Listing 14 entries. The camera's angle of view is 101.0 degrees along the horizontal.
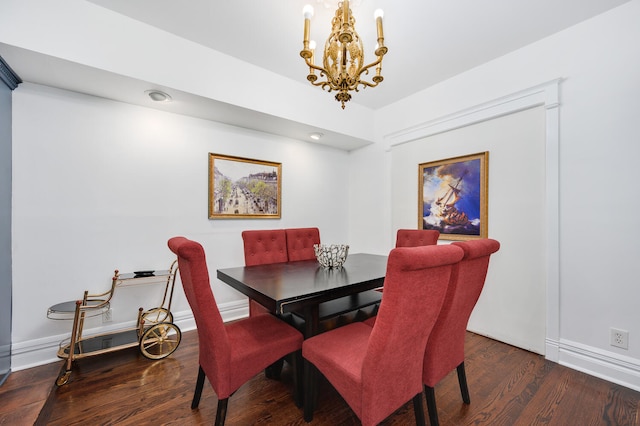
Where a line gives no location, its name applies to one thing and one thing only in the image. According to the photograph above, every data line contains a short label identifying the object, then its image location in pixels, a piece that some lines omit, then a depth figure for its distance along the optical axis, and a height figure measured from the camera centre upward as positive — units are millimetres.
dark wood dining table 1452 -458
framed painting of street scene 3025 +299
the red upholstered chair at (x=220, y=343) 1308 -752
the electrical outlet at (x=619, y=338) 1923 -913
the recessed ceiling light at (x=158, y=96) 2344 +1063
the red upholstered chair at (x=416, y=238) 2646 -252
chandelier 1615 +1068
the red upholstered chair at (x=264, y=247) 2490 -334
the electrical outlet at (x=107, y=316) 2407 -958
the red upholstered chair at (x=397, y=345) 1047 -572
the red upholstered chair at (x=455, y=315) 1332 -552
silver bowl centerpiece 2109 -345
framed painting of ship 2750 +194
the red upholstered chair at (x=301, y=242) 2730 -318
